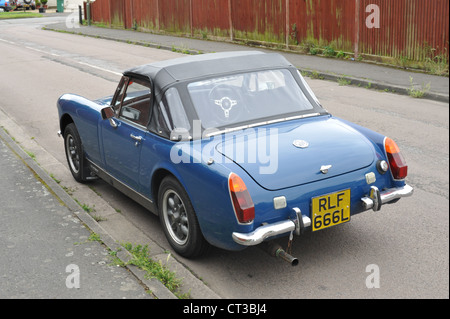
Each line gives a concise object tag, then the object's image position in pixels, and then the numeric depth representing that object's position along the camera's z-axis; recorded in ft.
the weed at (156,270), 14.93
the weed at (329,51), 56.29
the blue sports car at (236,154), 14.57
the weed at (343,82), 44.42
